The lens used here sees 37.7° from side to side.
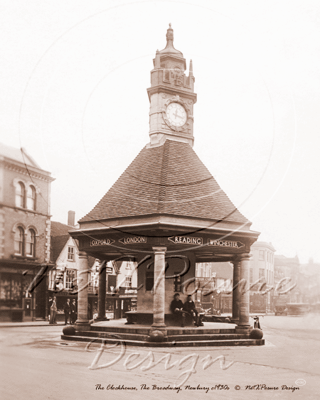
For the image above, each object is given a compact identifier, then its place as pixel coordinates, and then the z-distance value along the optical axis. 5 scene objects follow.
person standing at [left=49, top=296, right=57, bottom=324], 27.90
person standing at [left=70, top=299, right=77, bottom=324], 32.27
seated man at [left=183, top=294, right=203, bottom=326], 23.14
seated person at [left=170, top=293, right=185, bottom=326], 23.23
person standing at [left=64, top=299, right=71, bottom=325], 34.40
